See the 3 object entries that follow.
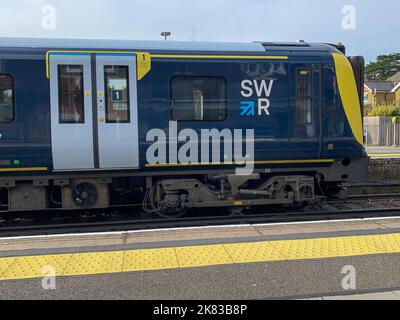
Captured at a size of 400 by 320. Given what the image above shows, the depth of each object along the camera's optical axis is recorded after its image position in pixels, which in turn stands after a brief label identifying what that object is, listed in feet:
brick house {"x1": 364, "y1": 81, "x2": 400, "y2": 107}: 179.81
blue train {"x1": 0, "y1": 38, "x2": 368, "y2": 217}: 21.17
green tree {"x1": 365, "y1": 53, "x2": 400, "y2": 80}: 265.34
